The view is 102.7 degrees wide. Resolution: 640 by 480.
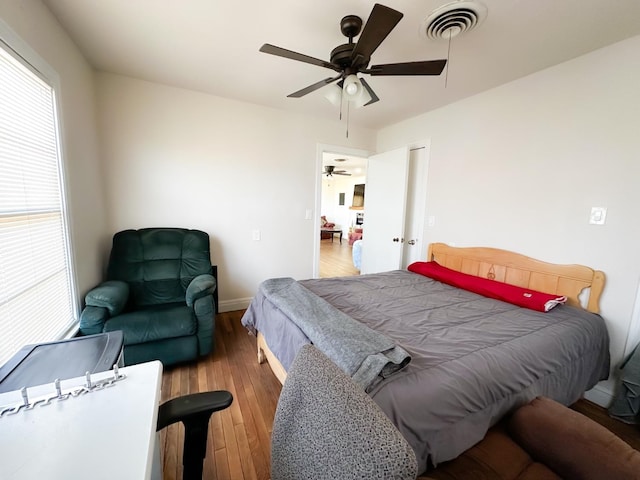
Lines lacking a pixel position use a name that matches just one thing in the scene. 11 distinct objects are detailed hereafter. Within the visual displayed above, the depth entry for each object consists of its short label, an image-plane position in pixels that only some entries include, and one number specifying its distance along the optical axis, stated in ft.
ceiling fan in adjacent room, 23.44
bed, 3.38
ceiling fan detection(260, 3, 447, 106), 4.33
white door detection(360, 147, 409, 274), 10.36
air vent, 4.69
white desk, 1.79
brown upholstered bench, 3.05
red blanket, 6.03
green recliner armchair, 6.18
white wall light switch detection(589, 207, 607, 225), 5.91
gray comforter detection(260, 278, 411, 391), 3.43
